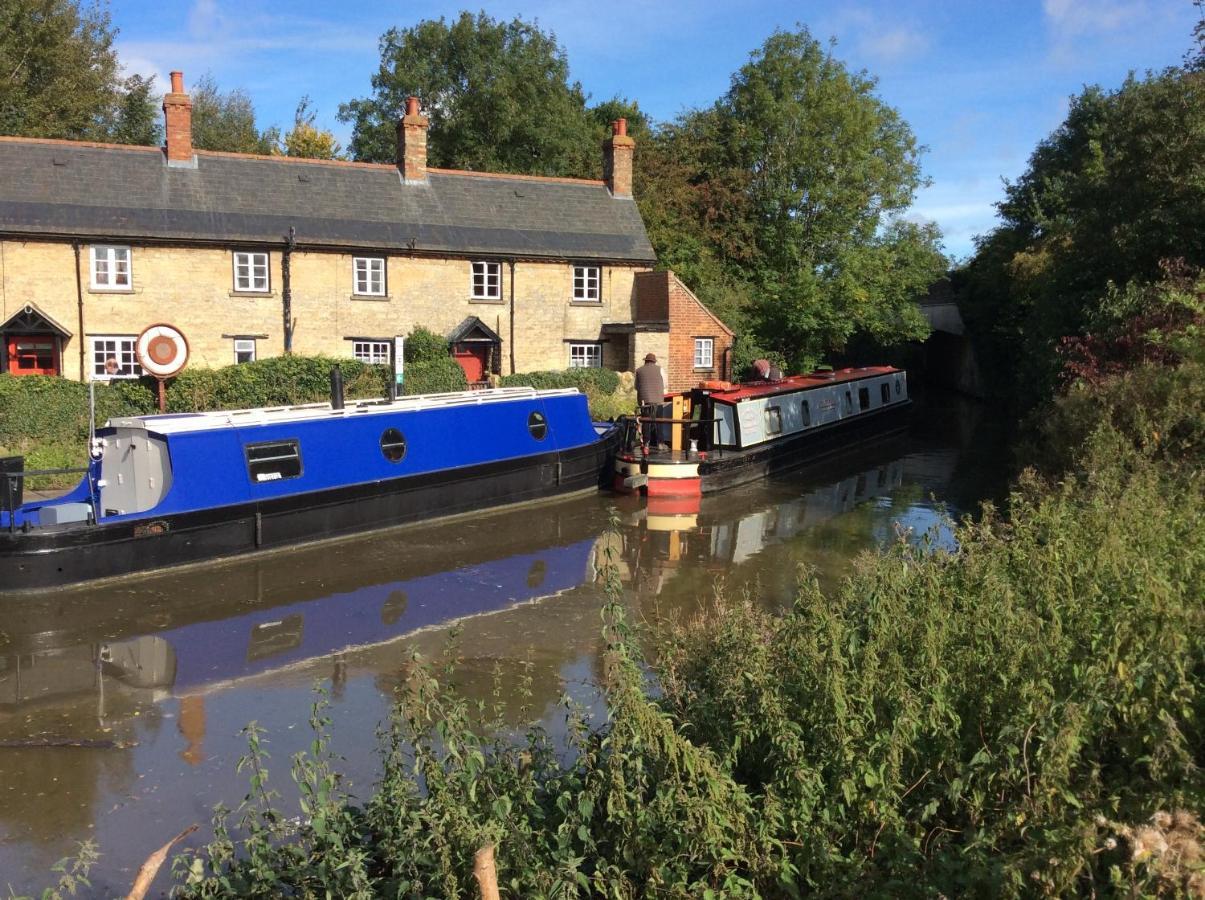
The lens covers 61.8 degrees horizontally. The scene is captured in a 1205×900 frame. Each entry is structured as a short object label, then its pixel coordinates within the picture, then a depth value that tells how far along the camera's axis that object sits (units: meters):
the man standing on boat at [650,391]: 17.20
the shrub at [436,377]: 21.30
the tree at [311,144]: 43.06
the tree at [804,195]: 29.30
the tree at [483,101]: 35.16
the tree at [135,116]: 37.72
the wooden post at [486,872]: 3.26
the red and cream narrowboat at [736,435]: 16.36
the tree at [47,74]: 31.27
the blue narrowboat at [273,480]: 10.80
